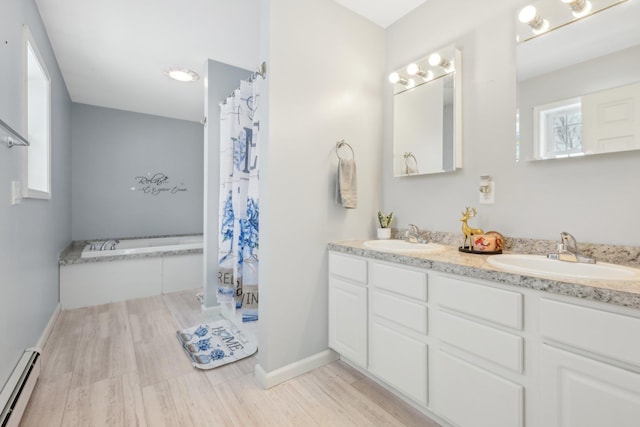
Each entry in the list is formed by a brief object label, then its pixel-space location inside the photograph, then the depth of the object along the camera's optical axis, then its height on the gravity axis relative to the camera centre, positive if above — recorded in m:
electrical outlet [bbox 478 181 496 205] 1.63 +0.13
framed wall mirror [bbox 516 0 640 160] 1.21 +0.63
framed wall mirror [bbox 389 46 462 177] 1.78 +0.66
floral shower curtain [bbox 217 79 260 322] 2.16 +0.08
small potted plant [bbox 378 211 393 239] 2.07 -0.09
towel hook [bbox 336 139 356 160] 1.97 +0.47
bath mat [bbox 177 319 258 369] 1.98 -1.00
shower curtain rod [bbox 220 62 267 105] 1.71 +0.85
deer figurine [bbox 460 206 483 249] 1.57 -0.08
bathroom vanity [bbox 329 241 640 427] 0.86 -0.48
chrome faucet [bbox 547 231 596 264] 1.25 -0.16
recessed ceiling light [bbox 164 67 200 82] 3.00 +1.48
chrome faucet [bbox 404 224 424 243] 1.91 -0.14
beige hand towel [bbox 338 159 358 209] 1.88 +0.19
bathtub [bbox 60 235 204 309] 2.96 -0.68
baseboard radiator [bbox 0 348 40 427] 1.27 -0.87
